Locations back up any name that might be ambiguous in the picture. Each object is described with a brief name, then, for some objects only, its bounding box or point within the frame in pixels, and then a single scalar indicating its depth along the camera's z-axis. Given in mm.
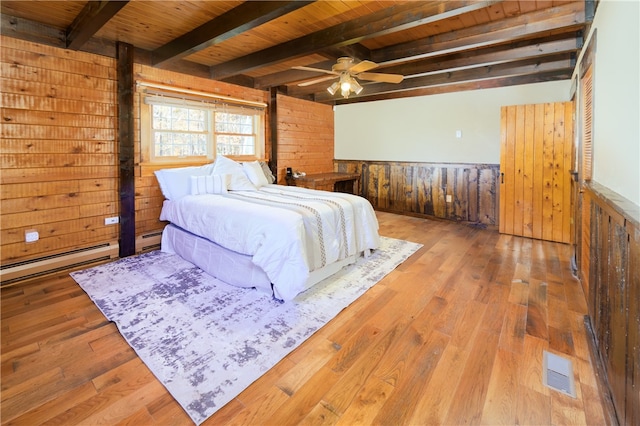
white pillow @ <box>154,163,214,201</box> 3854
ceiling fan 3173
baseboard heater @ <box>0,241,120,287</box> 3000
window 3995
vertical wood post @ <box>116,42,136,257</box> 3562
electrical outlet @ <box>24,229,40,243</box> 3105
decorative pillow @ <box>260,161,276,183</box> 5186
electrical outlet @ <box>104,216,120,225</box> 3658
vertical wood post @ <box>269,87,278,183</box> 5426
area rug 1734
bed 2555
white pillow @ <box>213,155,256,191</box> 4215
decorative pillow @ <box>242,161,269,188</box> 4523
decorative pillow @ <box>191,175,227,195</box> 3879
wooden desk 5642
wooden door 4113
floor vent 1648
